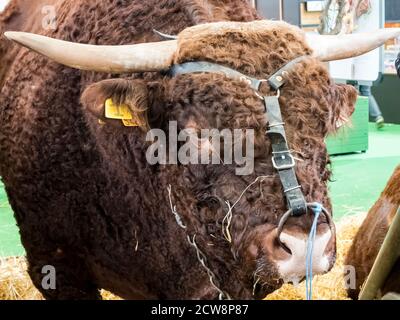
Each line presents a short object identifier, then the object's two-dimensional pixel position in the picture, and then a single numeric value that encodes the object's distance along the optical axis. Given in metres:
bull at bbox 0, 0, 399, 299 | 2.26
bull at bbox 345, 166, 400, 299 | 3.69
